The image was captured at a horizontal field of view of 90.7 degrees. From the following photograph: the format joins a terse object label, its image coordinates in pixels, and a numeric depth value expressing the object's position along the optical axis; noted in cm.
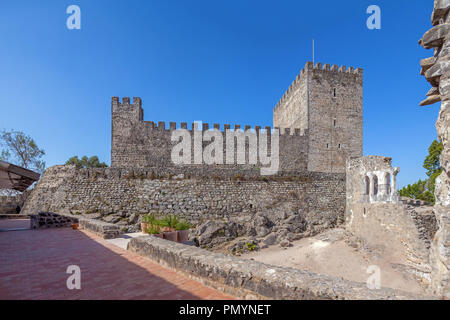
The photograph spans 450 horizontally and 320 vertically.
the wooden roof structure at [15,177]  757
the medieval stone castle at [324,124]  2255
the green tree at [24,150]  2462
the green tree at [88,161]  3291
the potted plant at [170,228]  758
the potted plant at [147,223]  853
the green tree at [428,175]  2230
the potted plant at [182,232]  785
